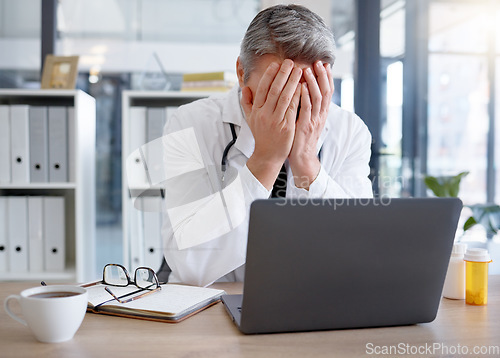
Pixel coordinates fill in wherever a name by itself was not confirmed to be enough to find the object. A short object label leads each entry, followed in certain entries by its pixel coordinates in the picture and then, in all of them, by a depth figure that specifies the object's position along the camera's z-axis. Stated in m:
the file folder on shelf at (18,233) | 2.22
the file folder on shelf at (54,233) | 2.24
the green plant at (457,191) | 2.59
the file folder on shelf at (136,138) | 2.32
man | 1.23
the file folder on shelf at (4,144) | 2.17
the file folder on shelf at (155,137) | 2.31
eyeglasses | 1.02
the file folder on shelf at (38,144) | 2.20
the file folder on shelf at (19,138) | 2.18
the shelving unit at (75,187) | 2.19
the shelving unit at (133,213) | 2.28
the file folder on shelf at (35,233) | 2.23
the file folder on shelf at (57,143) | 2.21
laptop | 0.75
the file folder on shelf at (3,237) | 2.22
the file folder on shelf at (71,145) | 2.22
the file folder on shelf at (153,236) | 2.31
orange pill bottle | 0.98
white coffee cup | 0.72
